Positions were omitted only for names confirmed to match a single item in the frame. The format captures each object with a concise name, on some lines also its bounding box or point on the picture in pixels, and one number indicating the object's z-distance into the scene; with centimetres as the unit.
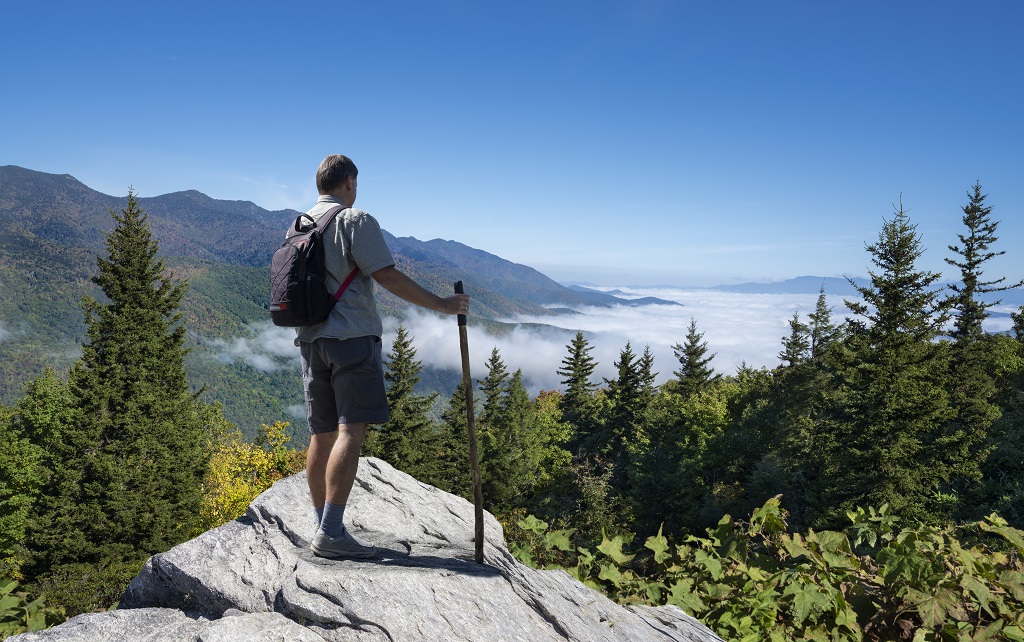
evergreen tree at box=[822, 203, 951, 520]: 1817
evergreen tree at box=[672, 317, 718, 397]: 6109
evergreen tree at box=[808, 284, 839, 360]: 4616
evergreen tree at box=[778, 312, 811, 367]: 4828
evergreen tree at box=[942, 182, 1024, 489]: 2070
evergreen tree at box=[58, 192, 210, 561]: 2889
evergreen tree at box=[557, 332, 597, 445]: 6444
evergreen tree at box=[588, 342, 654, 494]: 5517
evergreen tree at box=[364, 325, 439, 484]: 3619
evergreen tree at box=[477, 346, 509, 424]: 5231
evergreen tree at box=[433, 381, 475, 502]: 4047
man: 411
